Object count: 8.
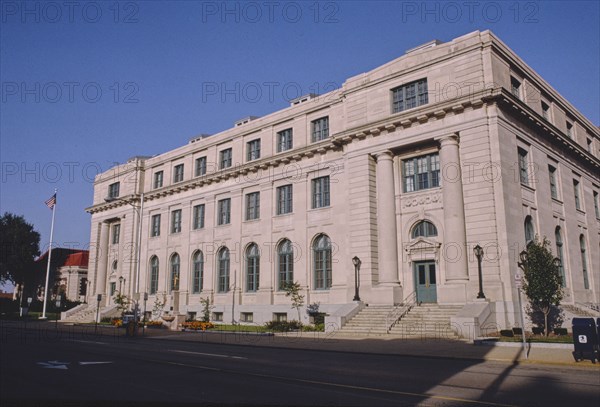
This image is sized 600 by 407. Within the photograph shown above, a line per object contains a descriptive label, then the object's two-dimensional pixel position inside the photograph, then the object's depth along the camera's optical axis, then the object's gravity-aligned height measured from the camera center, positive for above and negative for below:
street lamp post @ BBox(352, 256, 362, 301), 32.61 +1.80
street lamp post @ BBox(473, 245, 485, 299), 27.20 +2.42
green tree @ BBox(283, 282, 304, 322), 36.59 +0.61
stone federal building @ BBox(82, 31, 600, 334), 29.09 +7.52
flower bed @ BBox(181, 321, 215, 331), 37.59 -1.66
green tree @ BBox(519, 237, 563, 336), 25.81 +1.09
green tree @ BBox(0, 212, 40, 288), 79.31 +8.54
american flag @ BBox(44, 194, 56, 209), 55.12 +10.75
